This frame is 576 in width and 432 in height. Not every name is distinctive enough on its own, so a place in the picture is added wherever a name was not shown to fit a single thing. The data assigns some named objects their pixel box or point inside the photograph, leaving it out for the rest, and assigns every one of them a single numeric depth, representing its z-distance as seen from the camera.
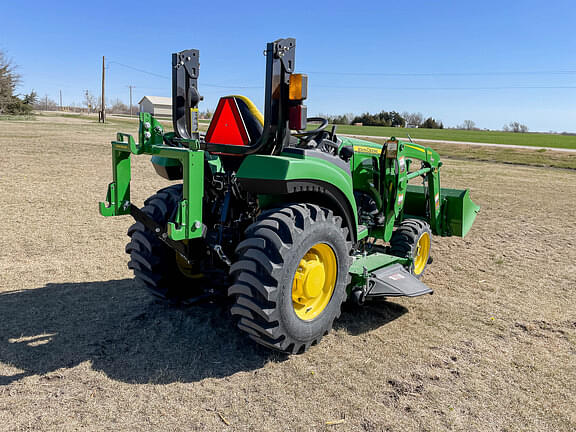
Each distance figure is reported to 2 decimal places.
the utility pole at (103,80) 42.53
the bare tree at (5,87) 41.84
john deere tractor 3.21
